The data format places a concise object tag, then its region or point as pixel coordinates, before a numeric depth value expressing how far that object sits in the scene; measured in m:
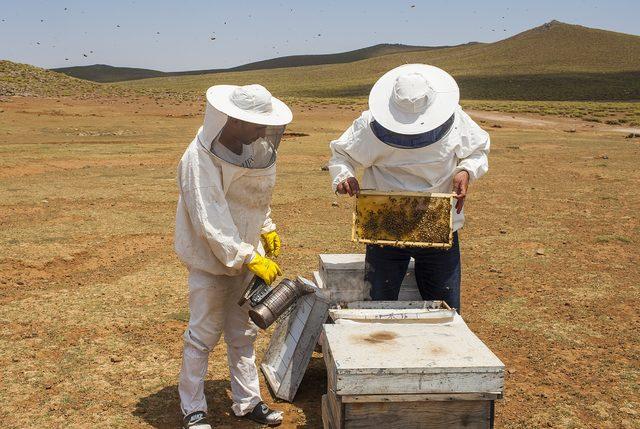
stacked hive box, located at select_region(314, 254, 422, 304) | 4.96
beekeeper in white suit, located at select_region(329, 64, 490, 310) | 4.17
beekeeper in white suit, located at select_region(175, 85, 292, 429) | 3.76
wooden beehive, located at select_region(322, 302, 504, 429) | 3.26
